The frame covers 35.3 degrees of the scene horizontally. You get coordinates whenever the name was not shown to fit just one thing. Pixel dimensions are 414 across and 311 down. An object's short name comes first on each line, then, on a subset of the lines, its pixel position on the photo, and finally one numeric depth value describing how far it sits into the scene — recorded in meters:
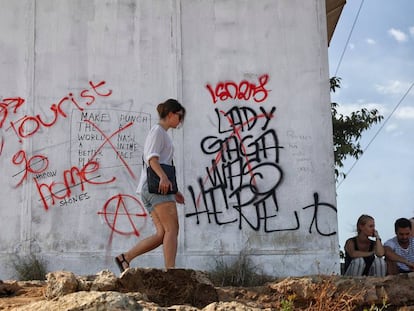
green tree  14.14
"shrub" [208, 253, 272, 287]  7.54
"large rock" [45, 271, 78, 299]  4.43
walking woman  5.96
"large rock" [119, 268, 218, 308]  4.69
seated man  7.89
